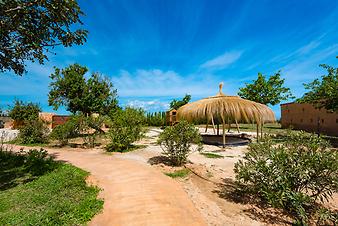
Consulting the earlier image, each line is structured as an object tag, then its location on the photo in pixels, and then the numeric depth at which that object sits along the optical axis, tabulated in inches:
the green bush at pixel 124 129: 390.9
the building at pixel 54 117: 885.7
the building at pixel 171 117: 956.0
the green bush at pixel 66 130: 446.6
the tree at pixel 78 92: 628.7
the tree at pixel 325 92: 505.9
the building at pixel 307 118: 803.4
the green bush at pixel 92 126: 454.0
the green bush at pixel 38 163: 263.1
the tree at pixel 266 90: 1109.1
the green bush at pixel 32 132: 506.3
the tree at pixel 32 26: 205.6
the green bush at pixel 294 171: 141.1
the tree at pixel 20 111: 877.8
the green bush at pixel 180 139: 272.4
